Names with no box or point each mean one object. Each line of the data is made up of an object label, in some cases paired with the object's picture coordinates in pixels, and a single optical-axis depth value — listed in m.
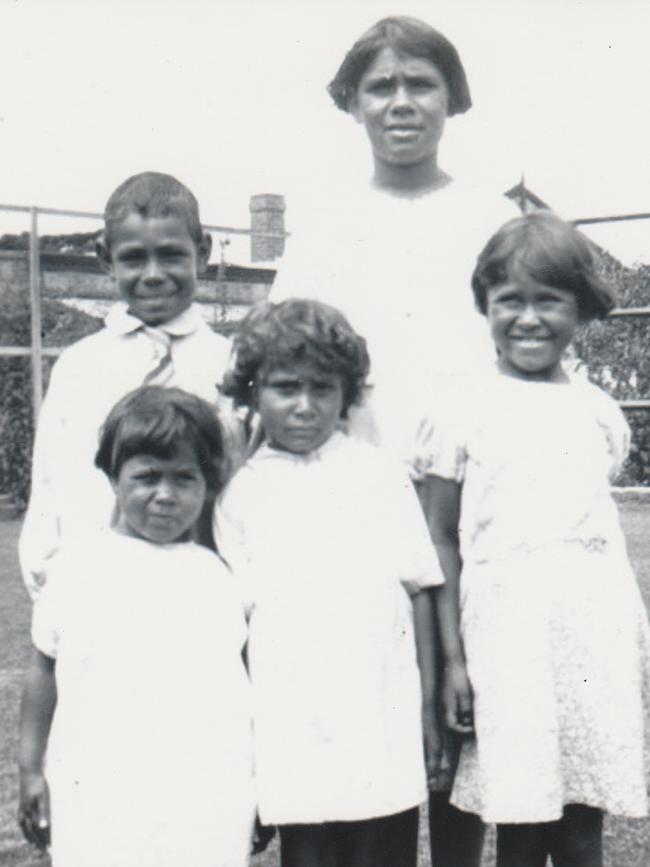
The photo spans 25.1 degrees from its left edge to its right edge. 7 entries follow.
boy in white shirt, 2.90
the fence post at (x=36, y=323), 12.05
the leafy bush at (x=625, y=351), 12.45
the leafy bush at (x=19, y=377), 12.42
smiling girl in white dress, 2.72
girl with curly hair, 2.55
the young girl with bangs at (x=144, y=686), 2.46
